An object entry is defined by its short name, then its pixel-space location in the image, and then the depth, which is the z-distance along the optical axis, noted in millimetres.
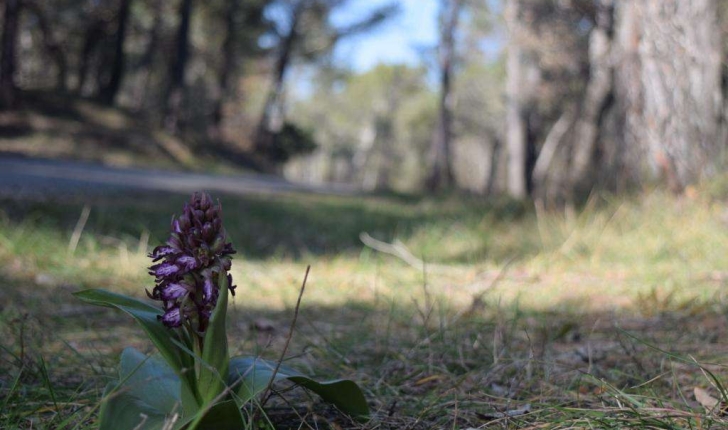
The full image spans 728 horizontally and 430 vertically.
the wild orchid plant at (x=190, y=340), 1114
